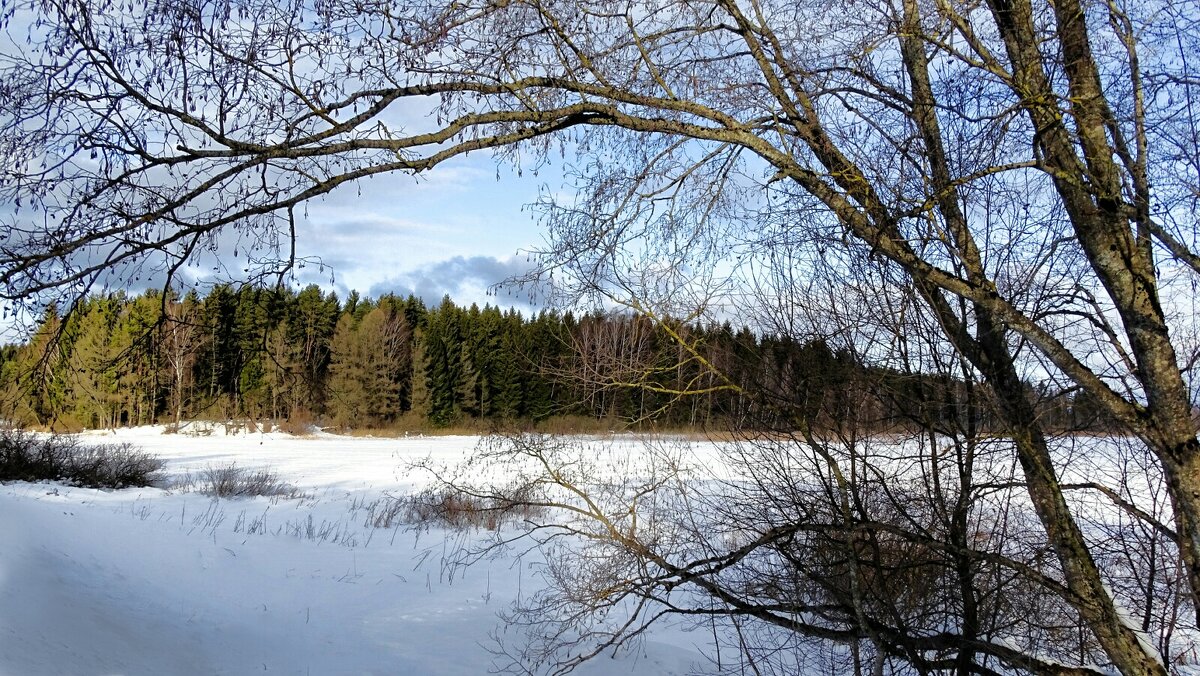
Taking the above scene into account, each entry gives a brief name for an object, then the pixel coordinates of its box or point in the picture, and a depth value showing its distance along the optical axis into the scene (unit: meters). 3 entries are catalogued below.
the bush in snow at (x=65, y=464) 13.08
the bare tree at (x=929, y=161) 2.77
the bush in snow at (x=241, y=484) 14.16
